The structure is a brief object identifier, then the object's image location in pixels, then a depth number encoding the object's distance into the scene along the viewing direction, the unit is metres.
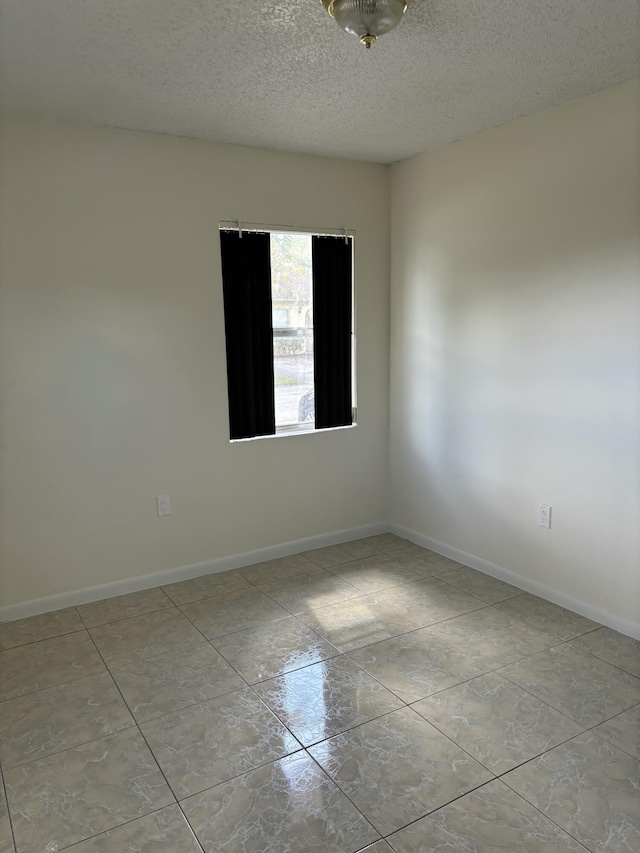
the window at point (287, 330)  3.63
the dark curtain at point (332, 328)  3.91
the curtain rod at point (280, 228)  3.53
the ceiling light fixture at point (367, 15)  1.87
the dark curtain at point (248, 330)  3.59
